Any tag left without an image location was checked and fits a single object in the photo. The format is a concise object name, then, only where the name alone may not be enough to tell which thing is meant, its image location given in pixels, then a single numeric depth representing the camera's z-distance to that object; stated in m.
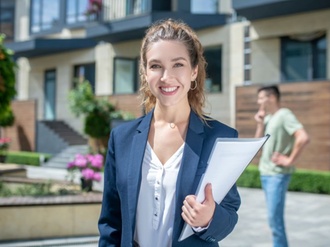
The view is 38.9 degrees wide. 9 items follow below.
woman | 1.96
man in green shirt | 4.91
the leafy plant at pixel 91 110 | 19.03
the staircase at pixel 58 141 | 20.42
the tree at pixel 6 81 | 9.16
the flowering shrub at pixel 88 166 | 7.79
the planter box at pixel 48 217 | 6.65
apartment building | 15.62
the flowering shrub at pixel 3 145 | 18.91
